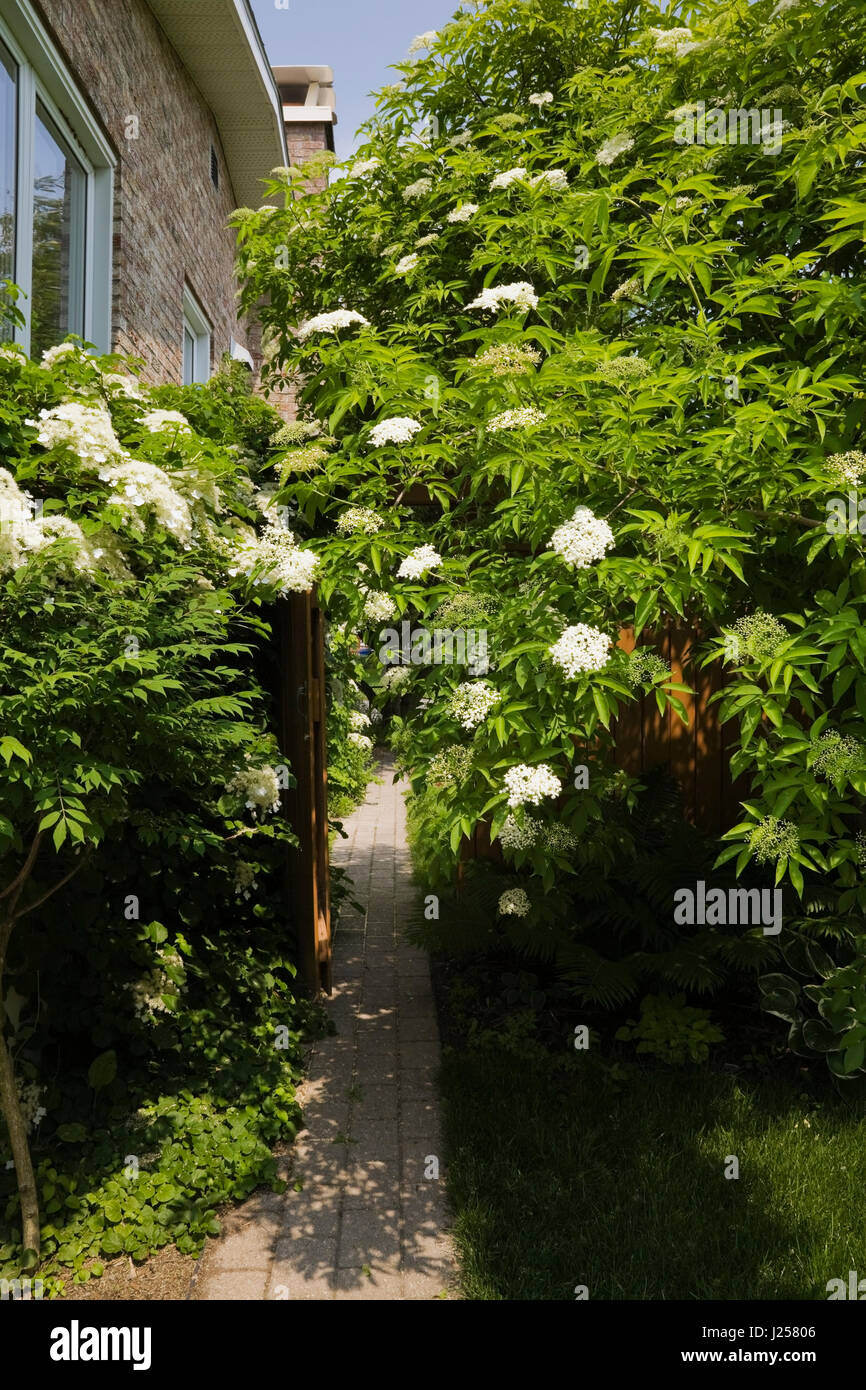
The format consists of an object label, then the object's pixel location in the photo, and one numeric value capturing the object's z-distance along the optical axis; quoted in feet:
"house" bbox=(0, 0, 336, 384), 13.53
